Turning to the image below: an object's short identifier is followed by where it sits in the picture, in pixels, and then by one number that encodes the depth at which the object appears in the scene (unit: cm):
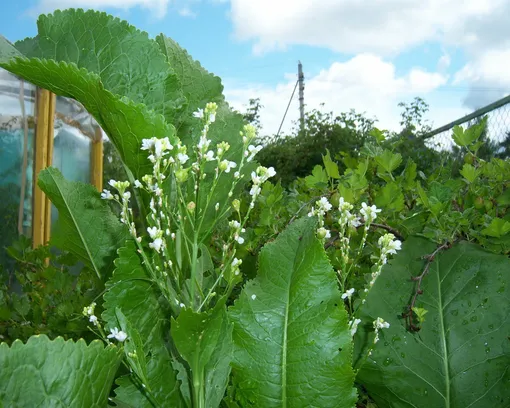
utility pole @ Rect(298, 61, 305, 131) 2268
